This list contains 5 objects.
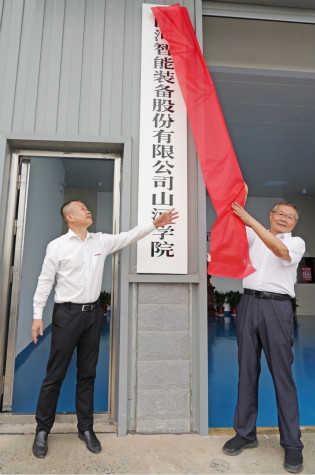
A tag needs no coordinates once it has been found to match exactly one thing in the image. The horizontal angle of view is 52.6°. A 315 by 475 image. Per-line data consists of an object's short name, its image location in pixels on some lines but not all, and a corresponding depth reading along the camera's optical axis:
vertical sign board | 2.39
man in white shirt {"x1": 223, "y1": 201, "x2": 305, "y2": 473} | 1.89
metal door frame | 2.42
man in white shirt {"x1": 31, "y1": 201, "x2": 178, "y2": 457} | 1.98
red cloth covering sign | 2.11
